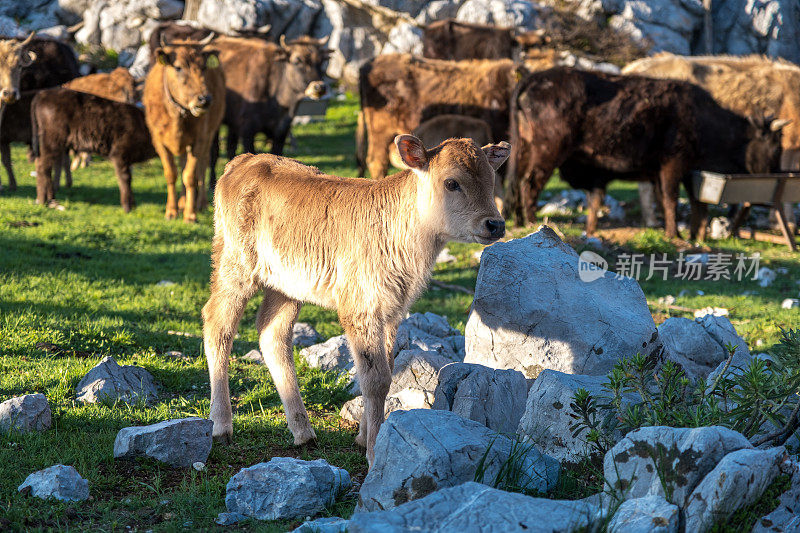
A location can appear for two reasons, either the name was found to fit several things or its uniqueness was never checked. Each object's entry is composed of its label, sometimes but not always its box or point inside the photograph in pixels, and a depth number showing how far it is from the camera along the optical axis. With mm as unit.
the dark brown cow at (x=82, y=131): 25641
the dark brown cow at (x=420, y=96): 28375
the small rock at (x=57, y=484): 8328
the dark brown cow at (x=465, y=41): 40625
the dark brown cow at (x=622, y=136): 25375
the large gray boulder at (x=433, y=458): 7828
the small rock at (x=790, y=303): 18639
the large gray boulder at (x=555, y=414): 9156
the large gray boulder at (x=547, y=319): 11305
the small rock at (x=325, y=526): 7309
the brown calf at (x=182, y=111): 24922
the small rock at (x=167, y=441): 9492
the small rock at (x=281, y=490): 8250
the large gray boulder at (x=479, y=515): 6605
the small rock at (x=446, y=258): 22484
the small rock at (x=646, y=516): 6744
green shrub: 8047
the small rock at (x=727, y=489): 6910
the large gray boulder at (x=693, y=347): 12305
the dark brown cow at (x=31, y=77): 28247
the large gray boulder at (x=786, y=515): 6934
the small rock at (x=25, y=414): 10000
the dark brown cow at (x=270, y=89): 30719
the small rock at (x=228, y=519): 8062
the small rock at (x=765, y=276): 21141
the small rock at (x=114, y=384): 11375
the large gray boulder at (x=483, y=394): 10047
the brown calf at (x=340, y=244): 9836
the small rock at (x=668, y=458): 7285
